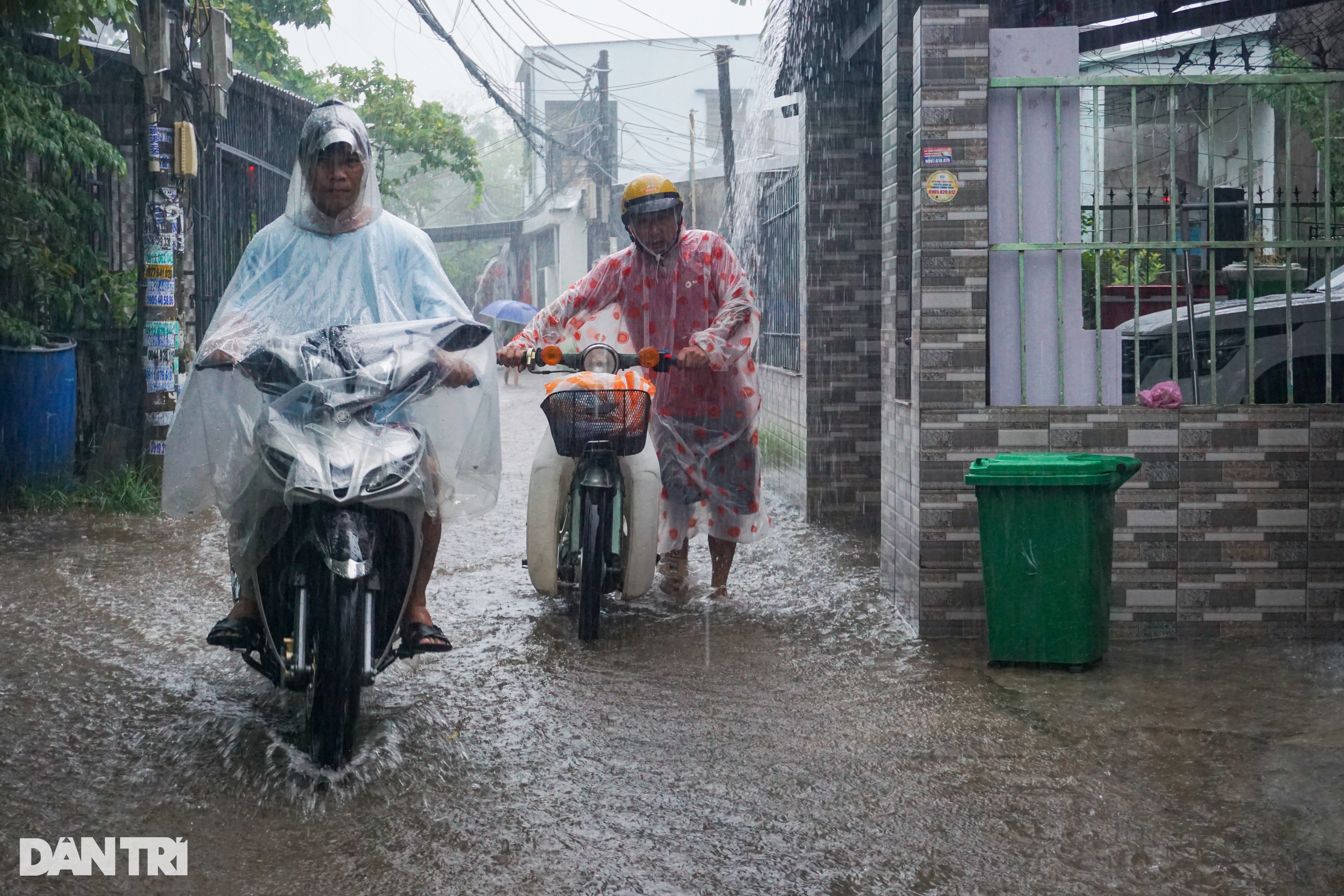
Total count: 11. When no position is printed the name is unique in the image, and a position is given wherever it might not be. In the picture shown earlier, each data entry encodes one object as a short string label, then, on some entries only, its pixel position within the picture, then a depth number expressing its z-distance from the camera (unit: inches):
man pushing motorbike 243.6
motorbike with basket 215.9
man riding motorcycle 168.2
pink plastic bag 217.9
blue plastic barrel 365.1
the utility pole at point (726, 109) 865.5
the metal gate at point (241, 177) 475.5
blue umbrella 1233.4
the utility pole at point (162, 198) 371.2
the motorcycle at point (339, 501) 146.6
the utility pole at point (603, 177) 1363.2
